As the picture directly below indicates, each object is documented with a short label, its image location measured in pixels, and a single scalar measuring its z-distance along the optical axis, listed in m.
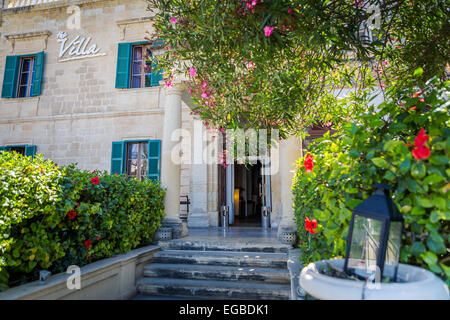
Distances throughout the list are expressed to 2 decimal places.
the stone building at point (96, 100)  8.48
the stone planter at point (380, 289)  1.04
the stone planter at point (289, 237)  4.89
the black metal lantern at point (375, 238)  1.23
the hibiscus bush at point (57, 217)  2.56
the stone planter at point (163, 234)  5.31
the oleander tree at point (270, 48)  2.18
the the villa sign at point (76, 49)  9.39
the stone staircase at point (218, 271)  3.82
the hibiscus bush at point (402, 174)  1.26
